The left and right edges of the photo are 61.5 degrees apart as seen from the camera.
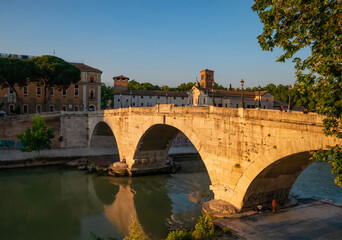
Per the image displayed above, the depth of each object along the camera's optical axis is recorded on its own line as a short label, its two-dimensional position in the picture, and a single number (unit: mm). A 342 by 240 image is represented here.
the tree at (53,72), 45159
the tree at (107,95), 75594
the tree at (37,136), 33156
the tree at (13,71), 42219
